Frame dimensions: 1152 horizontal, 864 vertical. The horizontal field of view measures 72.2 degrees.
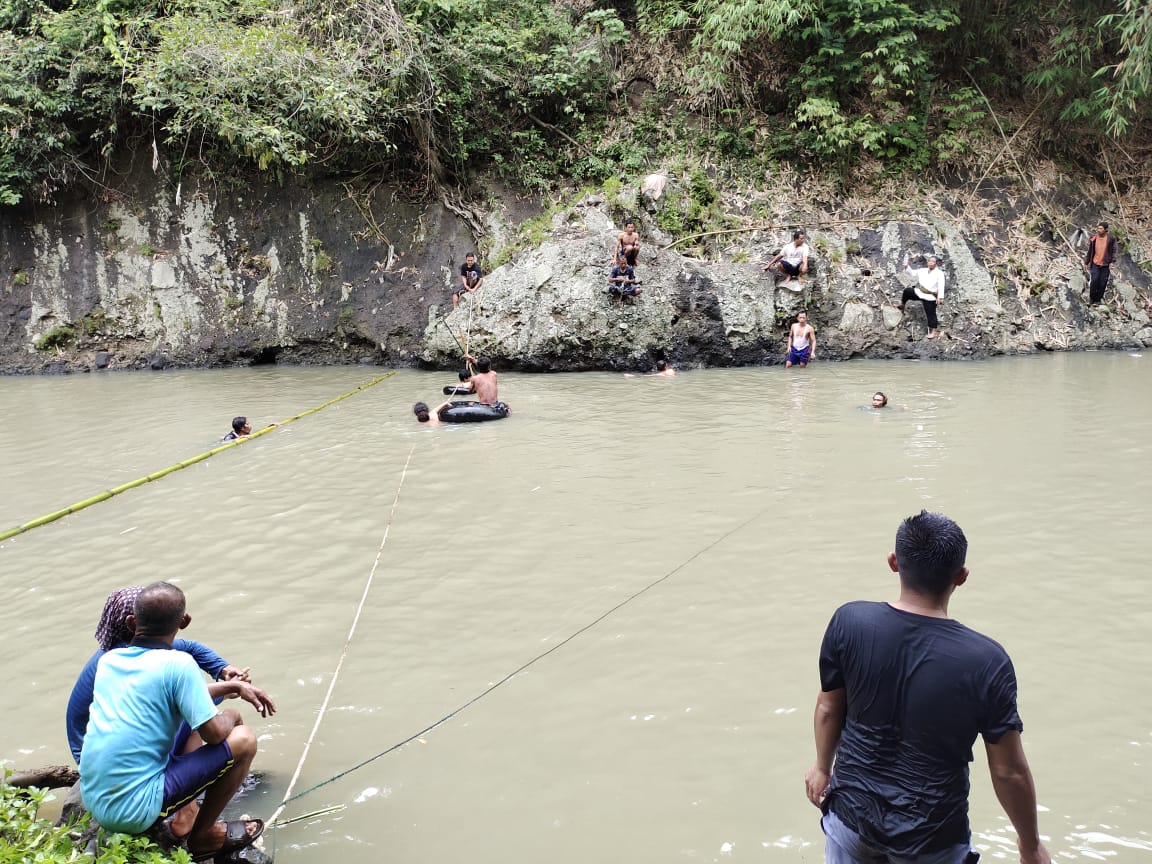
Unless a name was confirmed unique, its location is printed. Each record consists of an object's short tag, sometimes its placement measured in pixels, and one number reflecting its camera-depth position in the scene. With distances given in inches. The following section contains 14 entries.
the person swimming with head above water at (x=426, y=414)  424.8
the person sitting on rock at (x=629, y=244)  576.7
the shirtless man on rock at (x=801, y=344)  580.7
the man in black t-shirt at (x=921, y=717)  82.8
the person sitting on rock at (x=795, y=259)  600.4
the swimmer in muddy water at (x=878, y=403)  421.4
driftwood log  129.4
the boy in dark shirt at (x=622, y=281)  574.6
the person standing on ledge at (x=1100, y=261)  630.5
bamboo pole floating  268.1
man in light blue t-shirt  113.0
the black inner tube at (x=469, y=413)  426.3
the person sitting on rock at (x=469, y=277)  621.6
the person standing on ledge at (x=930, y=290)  596.4
